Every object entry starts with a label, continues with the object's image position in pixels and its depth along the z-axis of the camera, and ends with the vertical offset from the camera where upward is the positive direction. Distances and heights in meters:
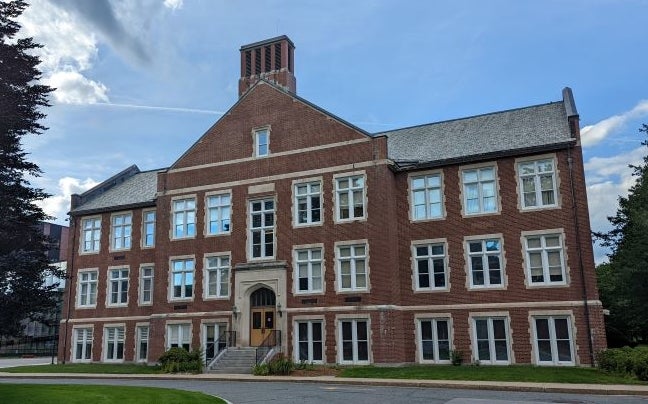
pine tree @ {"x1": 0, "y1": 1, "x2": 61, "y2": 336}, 19.73 +5.01
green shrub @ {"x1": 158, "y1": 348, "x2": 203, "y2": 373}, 28.44 -1.48
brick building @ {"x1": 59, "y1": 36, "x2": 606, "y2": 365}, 27.00 +4.14
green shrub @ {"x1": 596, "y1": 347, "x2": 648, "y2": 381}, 20.31 -1.46
